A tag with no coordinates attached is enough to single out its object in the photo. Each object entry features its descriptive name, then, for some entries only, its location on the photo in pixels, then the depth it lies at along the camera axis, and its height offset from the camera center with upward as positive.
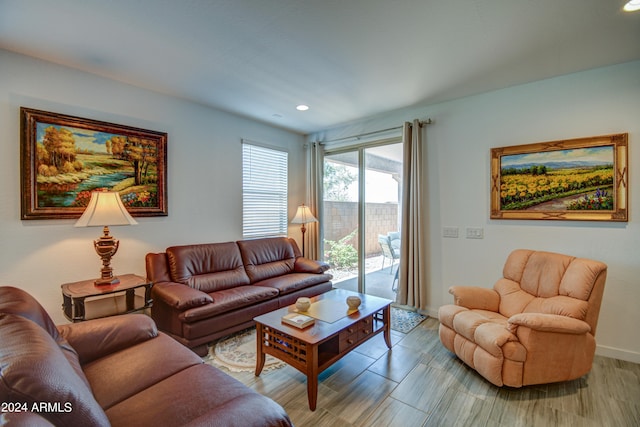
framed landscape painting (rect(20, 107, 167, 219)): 2.56 +0.52
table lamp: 2.51 -0.03
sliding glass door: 4.27 -0.02
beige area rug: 2.53 -1.32
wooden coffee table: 2.01 -0.95
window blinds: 4.34 +0.38
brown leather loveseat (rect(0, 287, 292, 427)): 0.90 -0.78
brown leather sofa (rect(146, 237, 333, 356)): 2.68 -0.80
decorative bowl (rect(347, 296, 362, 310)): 2.58 -0.79
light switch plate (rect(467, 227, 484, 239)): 3.40 -0.23
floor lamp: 4.50 -0.01
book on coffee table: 2.21 -0.83
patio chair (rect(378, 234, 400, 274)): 4.24 -0.53
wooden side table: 2.32 -0.64
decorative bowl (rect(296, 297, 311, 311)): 2.49 -0.78
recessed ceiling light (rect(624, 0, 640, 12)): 1.87 +1.37
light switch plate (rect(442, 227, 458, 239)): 3.59 -0.23
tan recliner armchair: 2.13 -0.92
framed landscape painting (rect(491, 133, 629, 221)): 2.68 +0.34
